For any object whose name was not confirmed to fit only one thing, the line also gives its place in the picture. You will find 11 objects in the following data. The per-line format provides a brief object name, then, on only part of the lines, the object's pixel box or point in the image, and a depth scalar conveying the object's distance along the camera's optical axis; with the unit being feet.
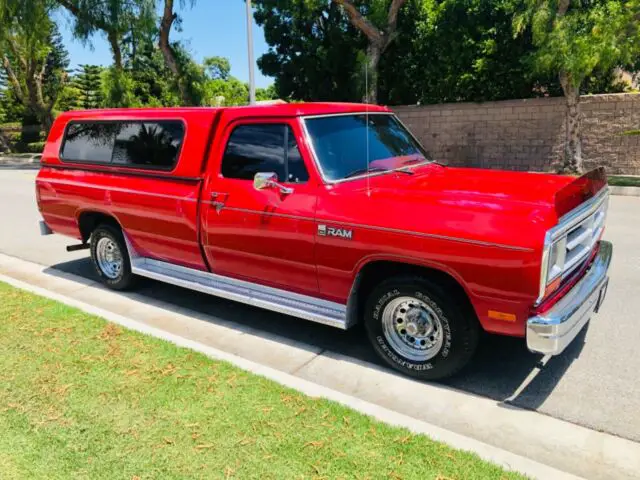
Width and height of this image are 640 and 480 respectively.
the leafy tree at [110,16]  81.51
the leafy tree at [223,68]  240.59
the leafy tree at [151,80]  118.77
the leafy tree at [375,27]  60.75
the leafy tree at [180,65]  79.46
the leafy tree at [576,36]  43.60
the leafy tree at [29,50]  87.76
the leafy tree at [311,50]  70.69
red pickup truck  11.83
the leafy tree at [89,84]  173.58
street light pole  59.52
